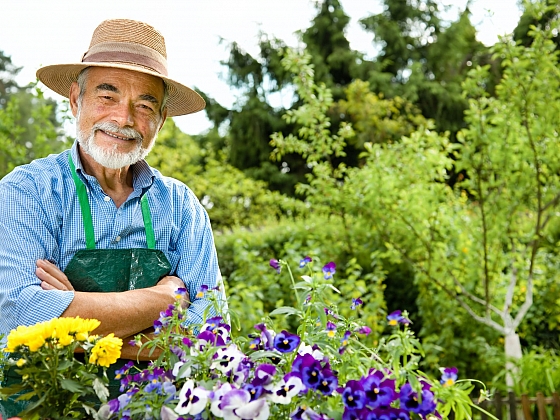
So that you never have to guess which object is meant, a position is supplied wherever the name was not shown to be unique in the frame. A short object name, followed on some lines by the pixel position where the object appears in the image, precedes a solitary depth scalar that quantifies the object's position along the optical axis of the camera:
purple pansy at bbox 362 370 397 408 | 1.18
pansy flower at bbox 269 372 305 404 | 1.20
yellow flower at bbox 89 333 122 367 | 1.34
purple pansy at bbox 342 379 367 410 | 1.17
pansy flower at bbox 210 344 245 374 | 1.28
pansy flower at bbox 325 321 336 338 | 1.45
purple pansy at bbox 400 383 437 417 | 1.20
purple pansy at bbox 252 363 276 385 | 1.22
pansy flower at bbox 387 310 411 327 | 1.40
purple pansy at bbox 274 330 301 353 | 1.35
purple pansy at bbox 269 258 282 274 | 1.67
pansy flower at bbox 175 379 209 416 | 1.19
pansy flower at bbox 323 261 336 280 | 1.65
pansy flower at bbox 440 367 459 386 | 1.33
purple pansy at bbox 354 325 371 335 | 1.49
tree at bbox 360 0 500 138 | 18.41
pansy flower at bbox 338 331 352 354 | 1.38
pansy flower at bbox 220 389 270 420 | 1.16
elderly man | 1.93
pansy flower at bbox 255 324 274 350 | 1.39
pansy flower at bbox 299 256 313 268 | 1.70
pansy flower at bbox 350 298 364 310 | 1.59
